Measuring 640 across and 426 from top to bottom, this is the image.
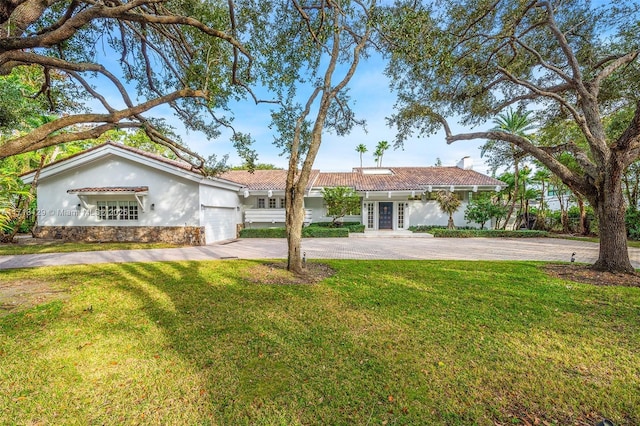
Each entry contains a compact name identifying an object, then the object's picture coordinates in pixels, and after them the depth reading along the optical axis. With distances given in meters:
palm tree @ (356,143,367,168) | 35.98
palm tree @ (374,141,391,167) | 35.38
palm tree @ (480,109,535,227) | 14.50
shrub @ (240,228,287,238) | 16.64
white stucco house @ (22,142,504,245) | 12.84
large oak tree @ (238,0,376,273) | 6.79
